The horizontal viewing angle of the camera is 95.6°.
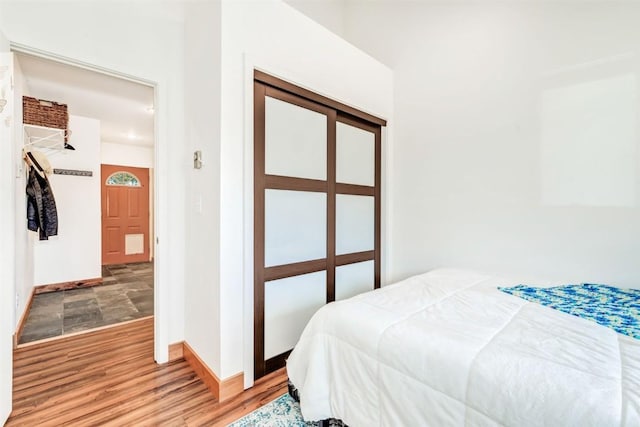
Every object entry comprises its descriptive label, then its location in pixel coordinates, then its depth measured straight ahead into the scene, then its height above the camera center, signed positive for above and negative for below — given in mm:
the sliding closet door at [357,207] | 2576 +30
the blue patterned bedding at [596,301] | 1279 -489
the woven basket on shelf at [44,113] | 2932 +1011
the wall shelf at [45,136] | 3217 +880
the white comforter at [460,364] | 815 -506
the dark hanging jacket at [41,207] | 3268 +21
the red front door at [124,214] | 5797 -102
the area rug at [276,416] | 1532 -1131
